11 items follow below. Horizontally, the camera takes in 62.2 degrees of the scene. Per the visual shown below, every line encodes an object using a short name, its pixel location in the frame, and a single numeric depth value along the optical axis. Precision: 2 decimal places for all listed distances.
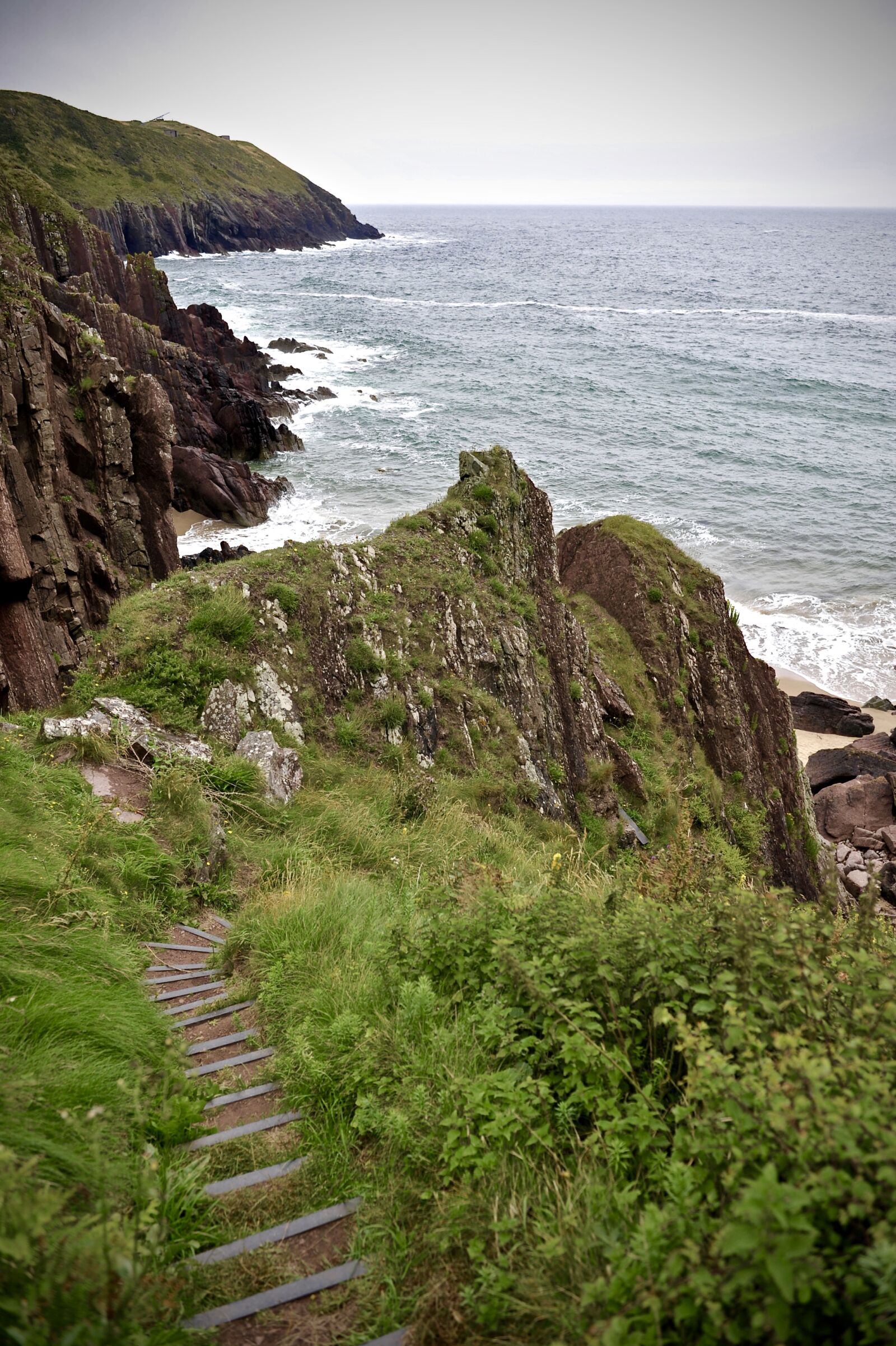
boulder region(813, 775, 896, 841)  22.95
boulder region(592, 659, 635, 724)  17.08
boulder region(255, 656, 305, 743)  10.45
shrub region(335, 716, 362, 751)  10.94
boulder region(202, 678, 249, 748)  9.75
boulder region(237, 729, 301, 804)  9.12
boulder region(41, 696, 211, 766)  8.45
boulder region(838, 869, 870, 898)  19.19
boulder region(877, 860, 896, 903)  19.95
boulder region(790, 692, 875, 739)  26.58
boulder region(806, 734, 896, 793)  24.44
